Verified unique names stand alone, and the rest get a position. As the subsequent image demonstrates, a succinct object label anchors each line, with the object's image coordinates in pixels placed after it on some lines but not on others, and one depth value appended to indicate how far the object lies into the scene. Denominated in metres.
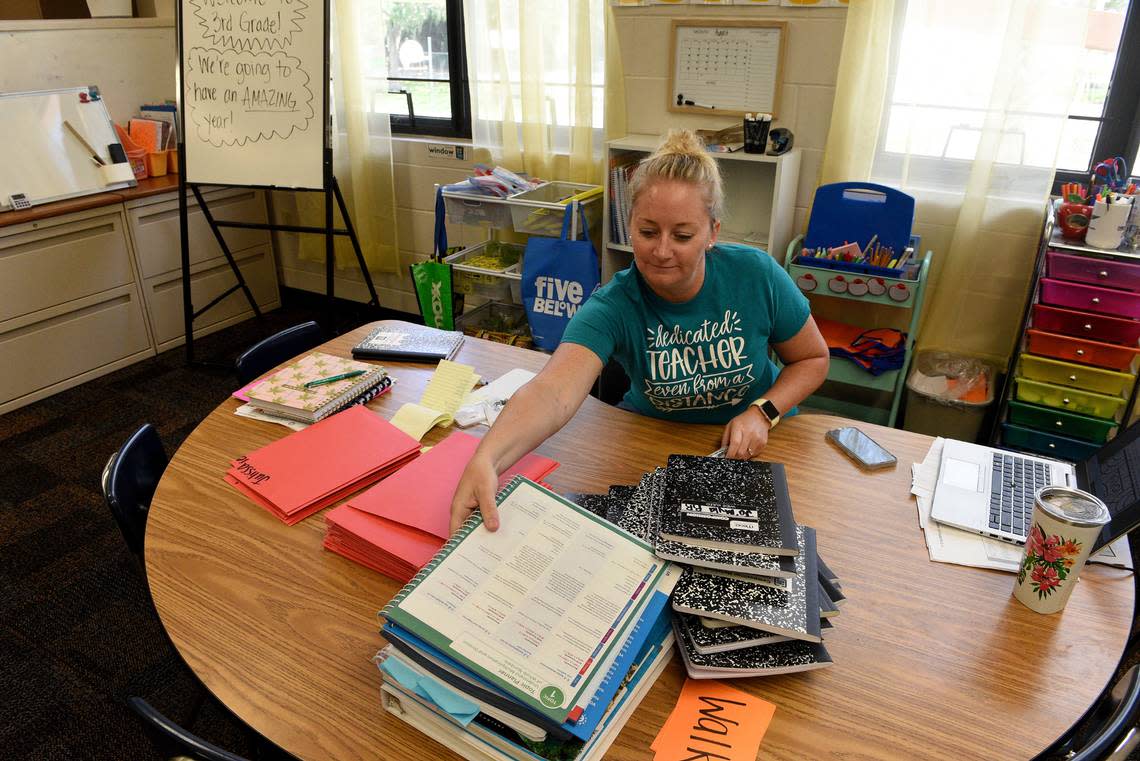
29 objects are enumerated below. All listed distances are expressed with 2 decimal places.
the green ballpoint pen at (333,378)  1.74
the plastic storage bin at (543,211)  2.99
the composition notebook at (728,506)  1.03
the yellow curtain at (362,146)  3.50
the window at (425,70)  3.51
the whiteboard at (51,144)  3.21
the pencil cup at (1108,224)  2.19
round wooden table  0.93
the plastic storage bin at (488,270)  3.21
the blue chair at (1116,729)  0.88
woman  1.47
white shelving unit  2.77
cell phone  1.48
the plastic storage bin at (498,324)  3.24
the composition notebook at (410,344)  1.93
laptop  1.15
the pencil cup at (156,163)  3.71
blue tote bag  2.96
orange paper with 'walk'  0.90
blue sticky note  0.87
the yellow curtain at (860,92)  2.51
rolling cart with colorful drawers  2.23
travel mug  1.03
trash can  2.63
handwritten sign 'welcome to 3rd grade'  3.09
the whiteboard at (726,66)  2.75
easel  3.15
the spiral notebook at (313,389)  1.66
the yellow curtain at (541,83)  3.05
